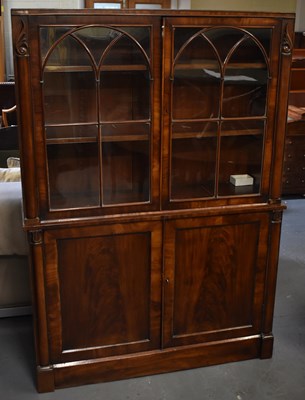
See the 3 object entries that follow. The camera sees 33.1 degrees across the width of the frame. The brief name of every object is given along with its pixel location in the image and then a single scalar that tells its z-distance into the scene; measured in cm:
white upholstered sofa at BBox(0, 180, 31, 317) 238
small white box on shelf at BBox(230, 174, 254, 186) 218
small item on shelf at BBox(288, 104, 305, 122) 418
